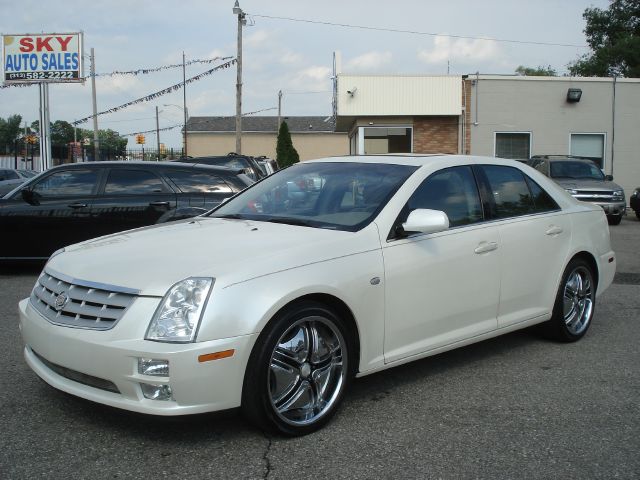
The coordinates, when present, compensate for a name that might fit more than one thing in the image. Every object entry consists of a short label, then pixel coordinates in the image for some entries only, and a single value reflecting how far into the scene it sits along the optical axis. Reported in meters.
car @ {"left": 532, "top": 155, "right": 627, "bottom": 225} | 17.08
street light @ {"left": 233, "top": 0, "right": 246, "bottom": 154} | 26.64
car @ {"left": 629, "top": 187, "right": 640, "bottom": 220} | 18.61
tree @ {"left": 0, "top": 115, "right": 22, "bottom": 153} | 107.88
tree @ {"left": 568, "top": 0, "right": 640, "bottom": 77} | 42.22
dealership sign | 27.69
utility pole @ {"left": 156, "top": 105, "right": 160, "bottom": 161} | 61.92
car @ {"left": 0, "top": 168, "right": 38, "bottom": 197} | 22.14
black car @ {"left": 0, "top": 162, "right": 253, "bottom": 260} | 8.98
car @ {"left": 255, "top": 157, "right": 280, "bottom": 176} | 15.95
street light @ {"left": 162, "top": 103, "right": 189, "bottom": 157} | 51.09
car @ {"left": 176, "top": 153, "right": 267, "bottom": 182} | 13.75
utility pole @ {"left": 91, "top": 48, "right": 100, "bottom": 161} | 36.22
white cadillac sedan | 3.32
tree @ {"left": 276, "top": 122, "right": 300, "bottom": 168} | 46.59
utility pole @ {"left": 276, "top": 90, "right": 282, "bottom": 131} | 59.37
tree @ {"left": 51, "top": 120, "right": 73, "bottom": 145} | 107.81
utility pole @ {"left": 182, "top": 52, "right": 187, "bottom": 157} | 50.88
